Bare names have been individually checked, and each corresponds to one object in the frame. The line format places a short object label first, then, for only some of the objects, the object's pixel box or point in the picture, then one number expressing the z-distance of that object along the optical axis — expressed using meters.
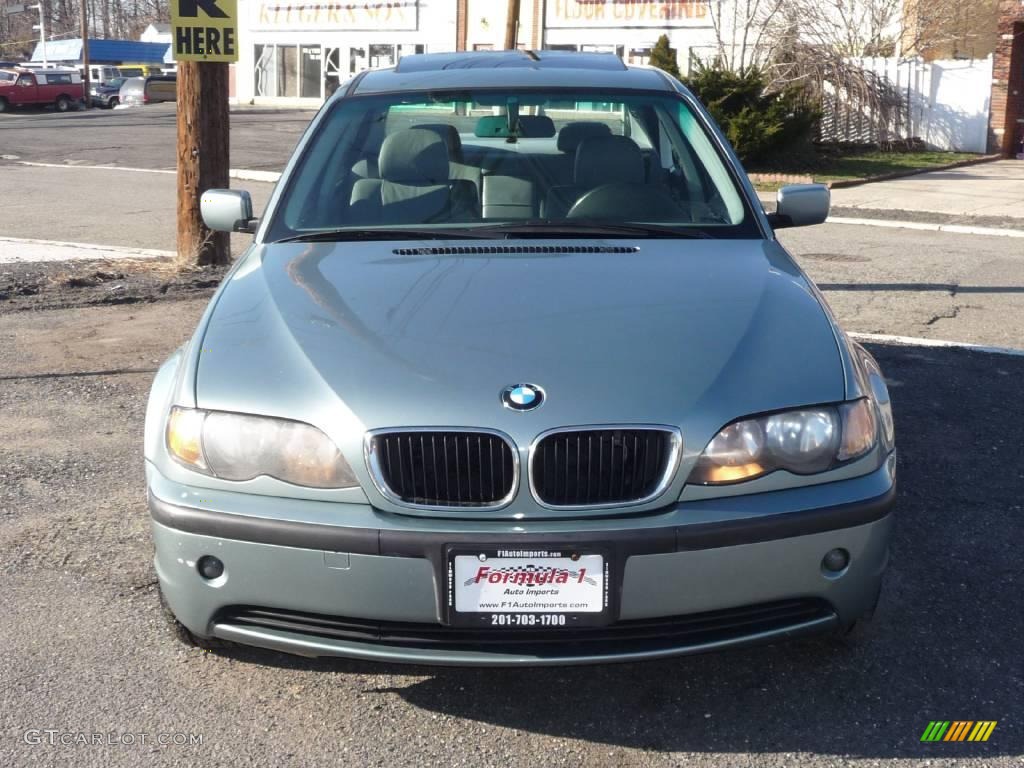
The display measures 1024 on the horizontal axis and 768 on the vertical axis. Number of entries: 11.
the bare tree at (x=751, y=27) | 25.72
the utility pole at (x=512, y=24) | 15.42
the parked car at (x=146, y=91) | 47.81
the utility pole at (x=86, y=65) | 47.97
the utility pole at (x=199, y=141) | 9.12
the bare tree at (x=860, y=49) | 24.61
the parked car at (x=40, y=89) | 44.31
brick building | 24.47
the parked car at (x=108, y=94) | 49.78
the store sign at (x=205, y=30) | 8.92
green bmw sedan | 2.70
